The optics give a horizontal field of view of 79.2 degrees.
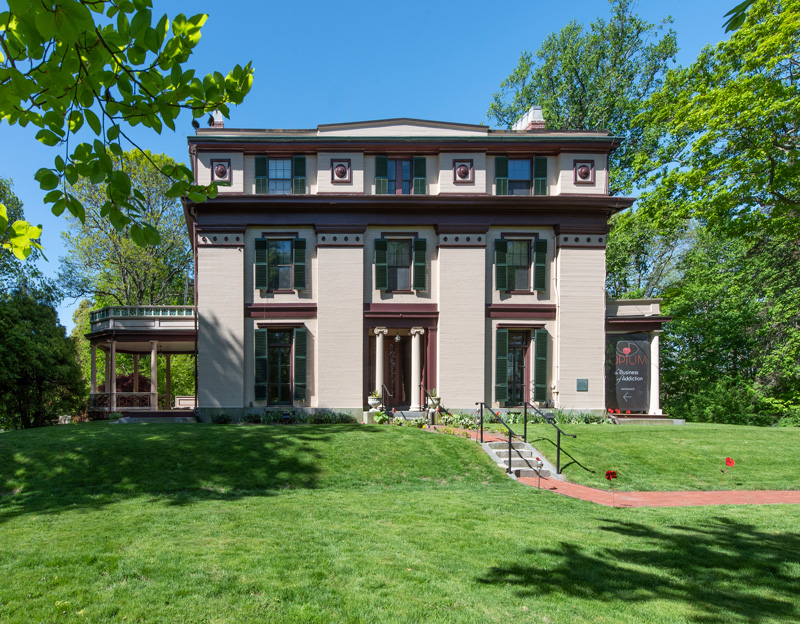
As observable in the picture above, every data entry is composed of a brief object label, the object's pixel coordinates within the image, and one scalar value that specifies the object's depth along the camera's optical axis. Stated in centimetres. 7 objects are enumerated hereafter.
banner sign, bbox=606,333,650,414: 1922
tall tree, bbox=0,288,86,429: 1936
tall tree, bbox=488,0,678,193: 2844
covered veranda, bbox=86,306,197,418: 1914
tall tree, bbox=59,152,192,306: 3042
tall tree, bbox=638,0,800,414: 1717
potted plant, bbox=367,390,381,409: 1753
